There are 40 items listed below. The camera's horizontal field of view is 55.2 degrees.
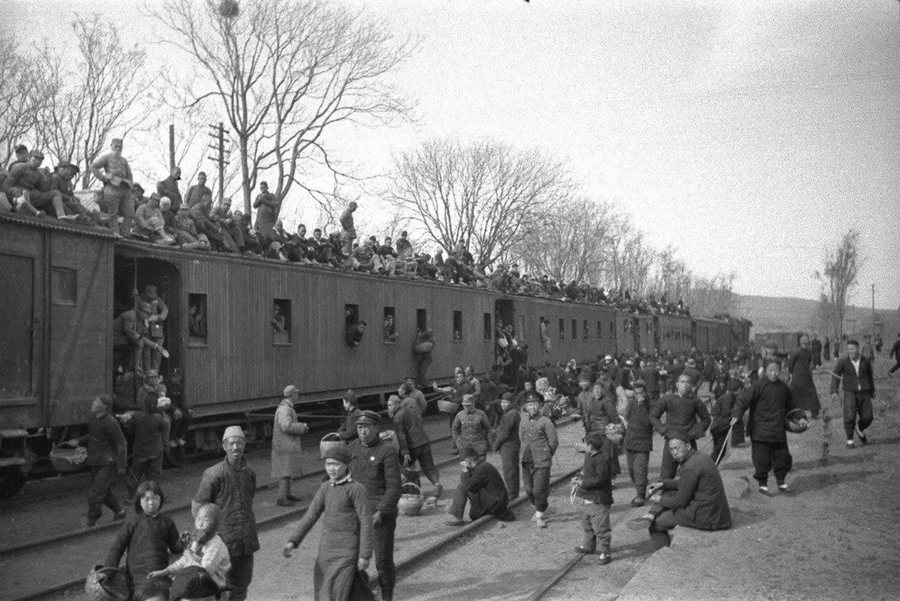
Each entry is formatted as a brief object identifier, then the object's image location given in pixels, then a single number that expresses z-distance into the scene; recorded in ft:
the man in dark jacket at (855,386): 45.24
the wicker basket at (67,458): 36.24
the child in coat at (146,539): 19.66
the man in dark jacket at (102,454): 32.65
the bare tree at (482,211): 160.45
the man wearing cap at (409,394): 40.57
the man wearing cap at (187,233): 48.44
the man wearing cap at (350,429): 33.63
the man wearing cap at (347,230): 66.90
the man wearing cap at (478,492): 35.88
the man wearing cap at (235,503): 21.91
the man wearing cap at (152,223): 46.29
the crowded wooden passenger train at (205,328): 36.83
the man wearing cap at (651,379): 59.52
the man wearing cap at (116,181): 45.80
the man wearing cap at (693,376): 39.72
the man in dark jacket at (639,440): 40.14
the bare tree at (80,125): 97.14
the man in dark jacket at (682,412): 38.81
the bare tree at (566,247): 188.31
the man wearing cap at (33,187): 38.52
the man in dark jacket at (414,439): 40.16
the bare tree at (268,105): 102.89
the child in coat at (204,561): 17.78
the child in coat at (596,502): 30.68
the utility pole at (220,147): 104.85
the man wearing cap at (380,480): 25.07
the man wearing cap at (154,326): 44.24
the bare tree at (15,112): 84.43
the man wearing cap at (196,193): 52.75
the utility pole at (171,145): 105.09
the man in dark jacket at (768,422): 37.91
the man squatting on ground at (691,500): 29.58
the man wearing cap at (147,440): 35.81
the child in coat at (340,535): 20.39
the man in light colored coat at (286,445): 38.01
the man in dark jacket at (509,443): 38.60
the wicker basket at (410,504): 37.86
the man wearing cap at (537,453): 36.47
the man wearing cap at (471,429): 38.73
